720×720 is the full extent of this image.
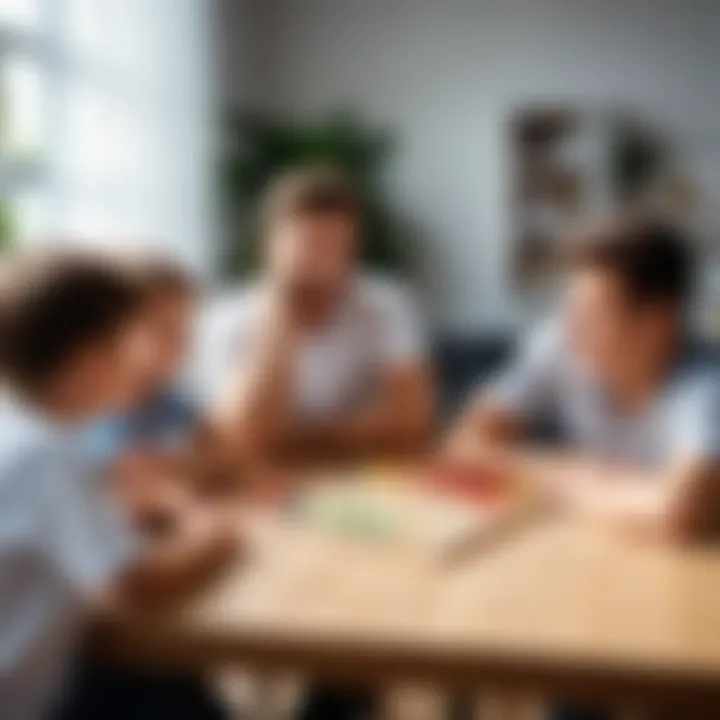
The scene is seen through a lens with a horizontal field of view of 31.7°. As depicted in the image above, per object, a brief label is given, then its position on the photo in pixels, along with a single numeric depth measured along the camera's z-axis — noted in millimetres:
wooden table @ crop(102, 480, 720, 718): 1289
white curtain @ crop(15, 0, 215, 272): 3236
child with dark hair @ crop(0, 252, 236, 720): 1238
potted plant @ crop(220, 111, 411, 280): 3707
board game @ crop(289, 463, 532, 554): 1683
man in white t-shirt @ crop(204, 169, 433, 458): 2236
